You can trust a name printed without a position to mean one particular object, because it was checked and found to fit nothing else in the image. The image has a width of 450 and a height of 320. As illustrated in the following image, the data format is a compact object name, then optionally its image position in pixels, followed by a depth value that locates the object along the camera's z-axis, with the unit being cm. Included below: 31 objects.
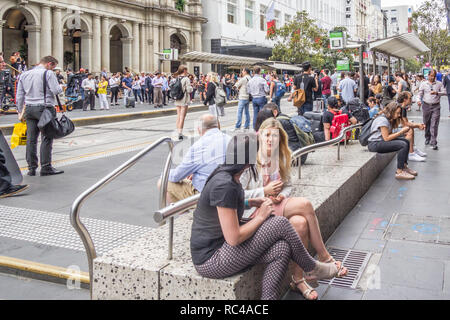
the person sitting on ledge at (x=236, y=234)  314
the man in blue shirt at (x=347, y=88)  1612
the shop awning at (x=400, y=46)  1454
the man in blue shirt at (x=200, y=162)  479
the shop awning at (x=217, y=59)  3087
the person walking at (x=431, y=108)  1116
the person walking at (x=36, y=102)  816
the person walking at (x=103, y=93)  2184
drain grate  409
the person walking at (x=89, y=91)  2169
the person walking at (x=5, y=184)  683
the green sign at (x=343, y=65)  1941
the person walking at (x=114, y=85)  2645
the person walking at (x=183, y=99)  1330
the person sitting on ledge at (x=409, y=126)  871
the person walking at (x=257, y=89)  1391
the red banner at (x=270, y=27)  4334
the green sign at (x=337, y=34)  1617
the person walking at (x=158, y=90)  2527
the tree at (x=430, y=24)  4603
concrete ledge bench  317
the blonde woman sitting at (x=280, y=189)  384
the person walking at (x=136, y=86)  2802
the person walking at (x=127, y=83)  2632
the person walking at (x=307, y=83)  1368
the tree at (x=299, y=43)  4228
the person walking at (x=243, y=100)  1445
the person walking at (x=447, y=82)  1562
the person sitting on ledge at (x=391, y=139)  792
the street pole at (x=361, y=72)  1424
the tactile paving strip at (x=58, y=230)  491
